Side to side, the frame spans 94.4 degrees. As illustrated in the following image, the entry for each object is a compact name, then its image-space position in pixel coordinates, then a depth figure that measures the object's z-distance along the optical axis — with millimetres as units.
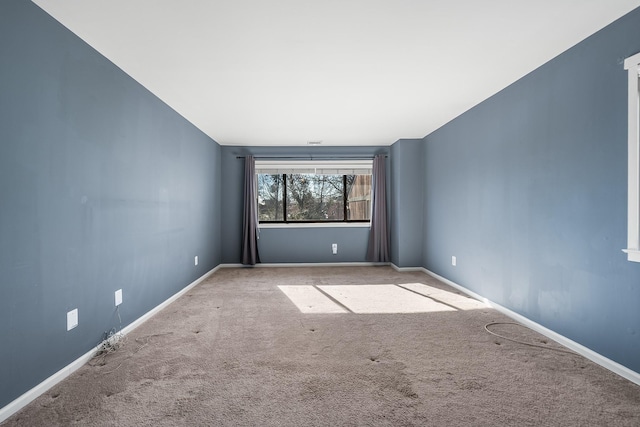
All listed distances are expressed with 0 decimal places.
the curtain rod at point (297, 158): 5461
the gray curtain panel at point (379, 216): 5426
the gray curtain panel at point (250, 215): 5328
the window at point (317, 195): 5610
